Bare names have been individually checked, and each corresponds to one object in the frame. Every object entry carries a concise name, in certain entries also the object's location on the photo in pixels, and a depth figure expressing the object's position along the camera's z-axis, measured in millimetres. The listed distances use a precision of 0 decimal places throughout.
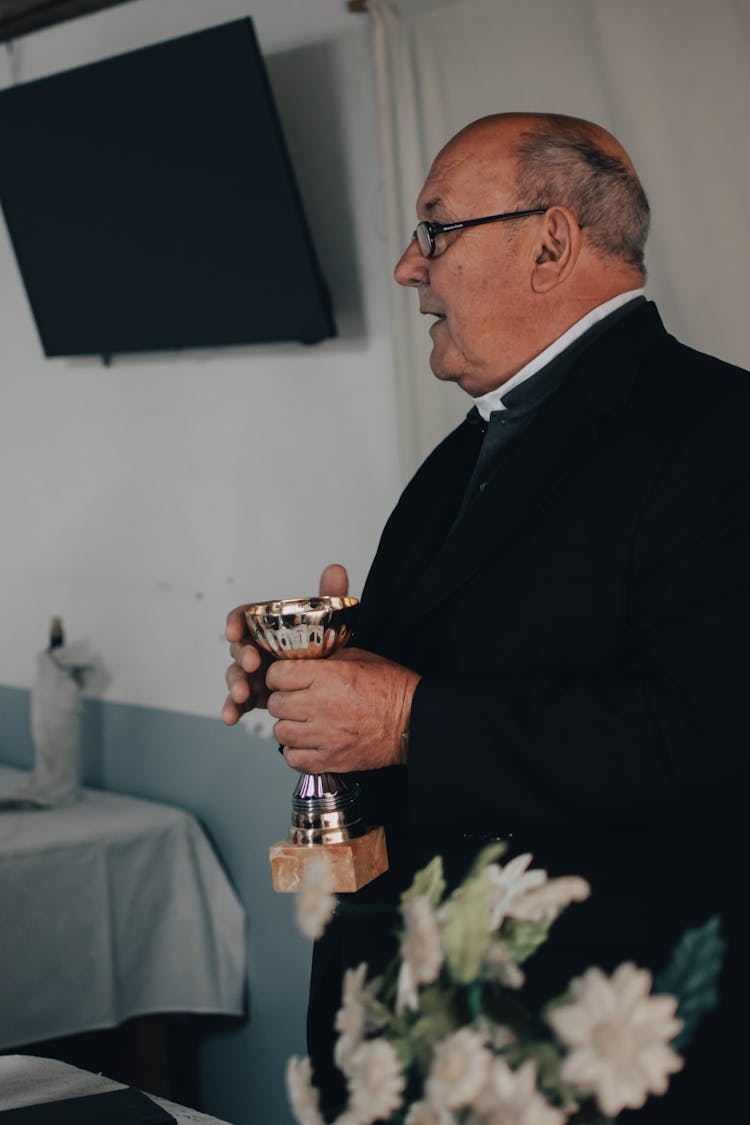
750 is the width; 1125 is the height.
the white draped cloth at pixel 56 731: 3066
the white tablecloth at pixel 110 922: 2635
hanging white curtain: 2088
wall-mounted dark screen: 2668
